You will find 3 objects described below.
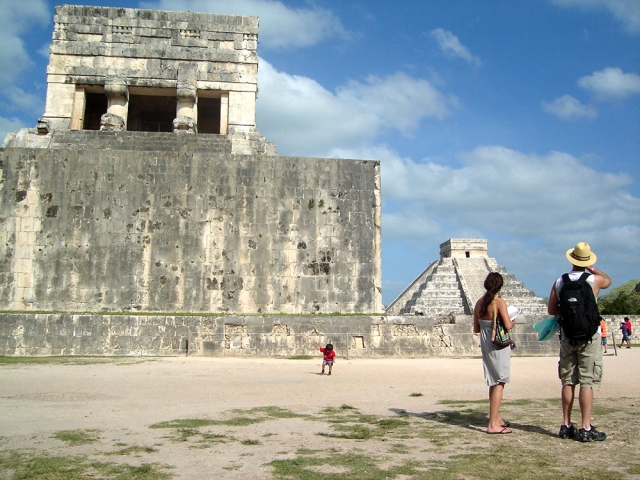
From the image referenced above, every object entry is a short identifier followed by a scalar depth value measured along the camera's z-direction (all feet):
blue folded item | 17.66
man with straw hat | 15.74
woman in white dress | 17.28
